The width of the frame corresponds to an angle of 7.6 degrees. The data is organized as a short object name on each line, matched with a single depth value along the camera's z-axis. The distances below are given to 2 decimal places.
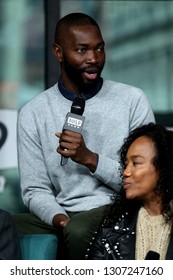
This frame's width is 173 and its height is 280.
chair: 5.58
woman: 5.48
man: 6.05
